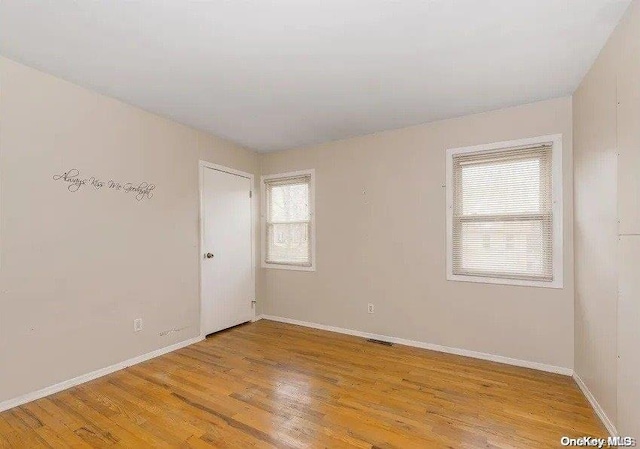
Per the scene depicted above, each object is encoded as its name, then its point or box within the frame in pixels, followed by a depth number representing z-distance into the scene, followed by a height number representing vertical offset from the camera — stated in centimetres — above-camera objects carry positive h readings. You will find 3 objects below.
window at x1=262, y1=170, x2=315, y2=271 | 438 +5
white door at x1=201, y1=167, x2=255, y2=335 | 390 -35
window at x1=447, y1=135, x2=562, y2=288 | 292 +10
